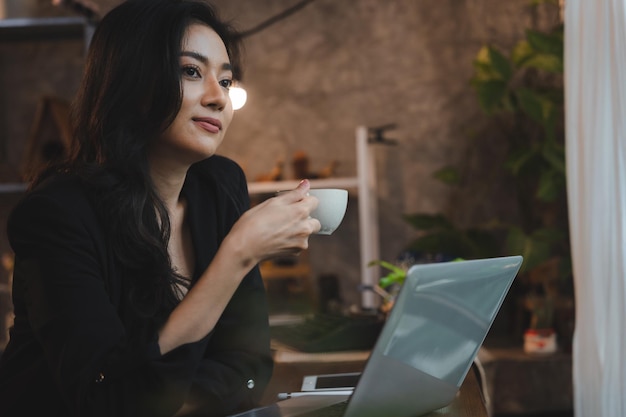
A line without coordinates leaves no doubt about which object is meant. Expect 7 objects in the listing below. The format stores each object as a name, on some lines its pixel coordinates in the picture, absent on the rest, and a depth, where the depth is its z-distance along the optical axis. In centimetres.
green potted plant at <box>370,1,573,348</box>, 339
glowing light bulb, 268
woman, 106
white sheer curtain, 180
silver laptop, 84
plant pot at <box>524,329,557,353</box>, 343
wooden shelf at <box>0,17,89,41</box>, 328
